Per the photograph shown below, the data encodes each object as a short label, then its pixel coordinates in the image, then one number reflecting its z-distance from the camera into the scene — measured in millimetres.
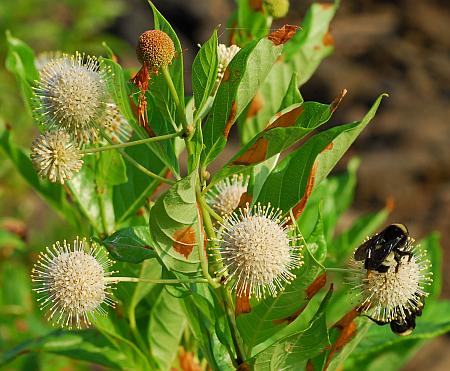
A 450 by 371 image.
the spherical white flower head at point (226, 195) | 998
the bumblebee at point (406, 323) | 973
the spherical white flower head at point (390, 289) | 951
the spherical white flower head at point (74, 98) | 962
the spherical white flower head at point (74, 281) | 949
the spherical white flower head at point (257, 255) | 941
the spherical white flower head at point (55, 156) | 959
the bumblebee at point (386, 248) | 943
